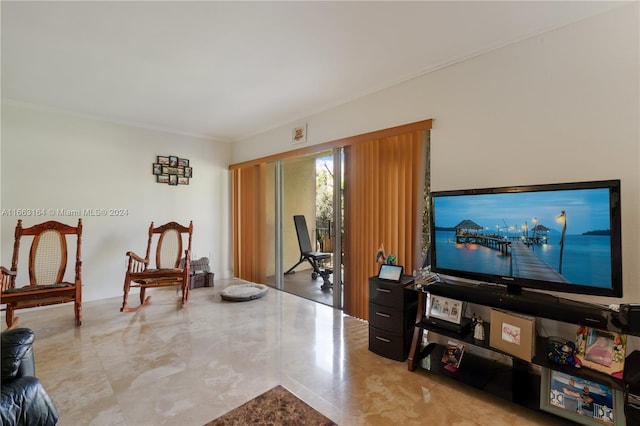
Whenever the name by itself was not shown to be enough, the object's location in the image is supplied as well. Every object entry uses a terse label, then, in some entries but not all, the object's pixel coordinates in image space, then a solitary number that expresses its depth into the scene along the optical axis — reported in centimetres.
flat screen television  161
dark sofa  117
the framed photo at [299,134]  382
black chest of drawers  230
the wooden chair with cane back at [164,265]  347
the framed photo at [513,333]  172
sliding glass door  447
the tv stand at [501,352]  155
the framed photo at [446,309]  207
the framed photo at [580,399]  148
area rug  164
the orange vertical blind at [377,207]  272
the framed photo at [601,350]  149
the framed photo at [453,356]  207
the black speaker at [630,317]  138
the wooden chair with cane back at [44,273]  273
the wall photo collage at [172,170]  444
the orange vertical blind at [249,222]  476
